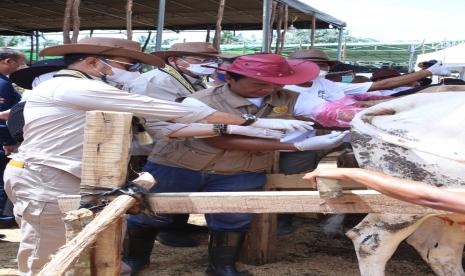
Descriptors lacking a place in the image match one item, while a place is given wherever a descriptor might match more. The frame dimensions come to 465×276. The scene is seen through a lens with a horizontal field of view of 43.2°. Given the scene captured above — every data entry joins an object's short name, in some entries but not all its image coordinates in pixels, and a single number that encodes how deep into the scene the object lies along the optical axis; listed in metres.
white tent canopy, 14.23
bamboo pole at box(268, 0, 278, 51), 9.13
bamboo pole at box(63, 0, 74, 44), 7.19
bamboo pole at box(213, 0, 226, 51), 8.79
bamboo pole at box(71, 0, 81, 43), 7.06
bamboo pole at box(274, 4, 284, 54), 9.95
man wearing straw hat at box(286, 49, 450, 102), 4.80
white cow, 2.55
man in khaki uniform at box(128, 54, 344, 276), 3.30
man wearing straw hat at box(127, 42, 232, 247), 3.83
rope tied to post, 1.89
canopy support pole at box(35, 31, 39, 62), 15.82
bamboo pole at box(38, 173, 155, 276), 1.53
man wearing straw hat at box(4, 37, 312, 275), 2.40
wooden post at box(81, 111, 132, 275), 1.88
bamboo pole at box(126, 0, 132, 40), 7.50
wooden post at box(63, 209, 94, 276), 1.81
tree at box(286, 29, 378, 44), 29.27
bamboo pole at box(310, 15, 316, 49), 11.15
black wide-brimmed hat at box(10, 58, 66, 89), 3.18
